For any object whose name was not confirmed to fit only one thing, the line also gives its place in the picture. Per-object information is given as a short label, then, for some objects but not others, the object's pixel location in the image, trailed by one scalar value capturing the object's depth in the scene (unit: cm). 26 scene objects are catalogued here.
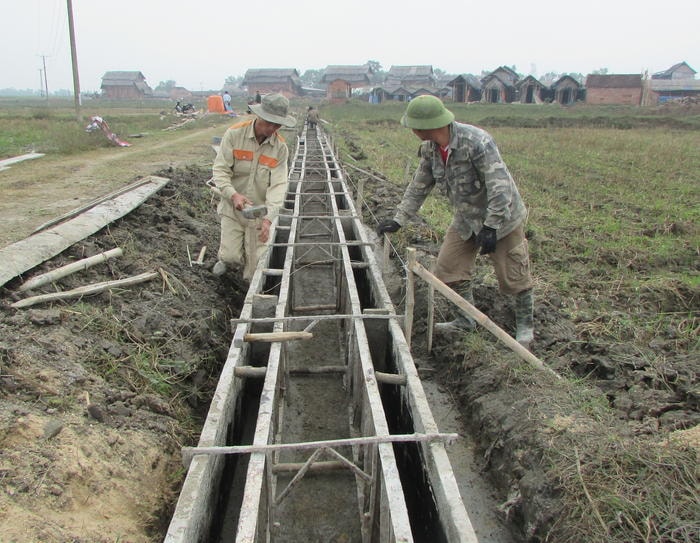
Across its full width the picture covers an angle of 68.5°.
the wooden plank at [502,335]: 324
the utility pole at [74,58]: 1819
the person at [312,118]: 2271
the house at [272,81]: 7194
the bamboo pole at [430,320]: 394
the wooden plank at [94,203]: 487
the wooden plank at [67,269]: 359
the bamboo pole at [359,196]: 679
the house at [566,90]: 4575
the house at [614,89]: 4234
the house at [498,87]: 4953
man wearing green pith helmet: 336
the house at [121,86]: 7306
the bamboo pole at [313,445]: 231
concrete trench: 228
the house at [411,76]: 6919
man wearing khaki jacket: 427
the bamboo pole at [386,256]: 521
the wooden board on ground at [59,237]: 369
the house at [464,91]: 5031
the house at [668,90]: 4281
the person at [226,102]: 2892
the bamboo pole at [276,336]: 322
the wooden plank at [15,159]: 943
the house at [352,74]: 7307
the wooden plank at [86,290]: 339
